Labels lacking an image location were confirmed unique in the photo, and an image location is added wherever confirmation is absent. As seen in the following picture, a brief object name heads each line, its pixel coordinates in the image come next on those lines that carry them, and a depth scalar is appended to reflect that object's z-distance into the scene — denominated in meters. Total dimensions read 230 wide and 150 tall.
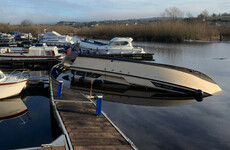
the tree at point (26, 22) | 132.12
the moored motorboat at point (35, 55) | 22.92
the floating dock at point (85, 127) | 6.71
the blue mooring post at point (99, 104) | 8.93
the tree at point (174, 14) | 87.61
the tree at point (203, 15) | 112.64
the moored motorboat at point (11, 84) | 12.90
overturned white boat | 15.43
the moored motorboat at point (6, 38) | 50.03
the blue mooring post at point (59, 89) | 11.45
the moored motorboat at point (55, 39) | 38.94
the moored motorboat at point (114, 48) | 29.64
